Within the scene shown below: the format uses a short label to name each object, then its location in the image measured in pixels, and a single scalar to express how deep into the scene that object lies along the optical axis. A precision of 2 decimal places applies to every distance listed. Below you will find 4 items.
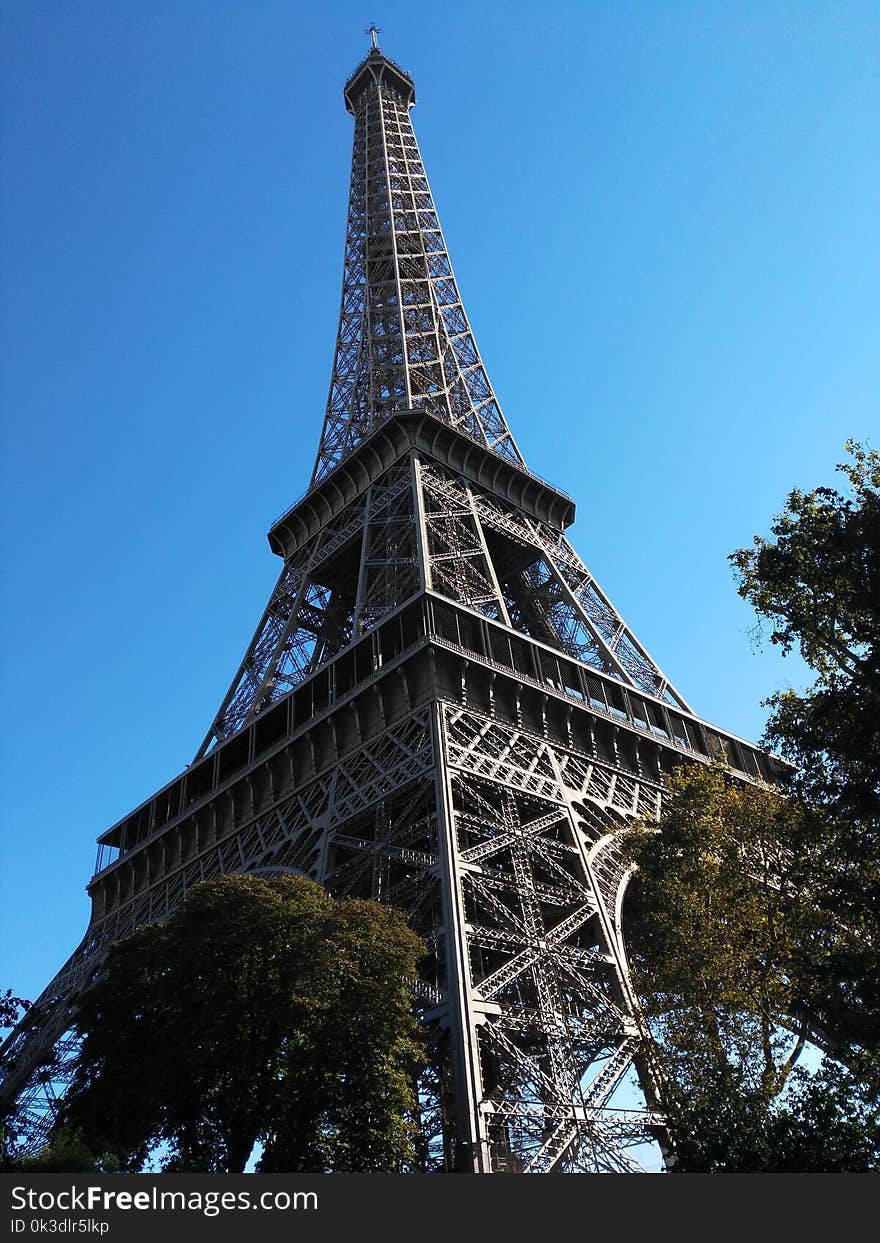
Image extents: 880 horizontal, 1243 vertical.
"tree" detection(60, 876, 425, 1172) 17.75
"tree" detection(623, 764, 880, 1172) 15.99
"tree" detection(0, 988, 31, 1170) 18.58
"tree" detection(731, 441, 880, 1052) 15.26
